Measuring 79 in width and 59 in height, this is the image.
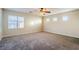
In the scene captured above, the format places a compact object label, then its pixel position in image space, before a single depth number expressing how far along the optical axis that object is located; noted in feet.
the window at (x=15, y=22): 12.22
